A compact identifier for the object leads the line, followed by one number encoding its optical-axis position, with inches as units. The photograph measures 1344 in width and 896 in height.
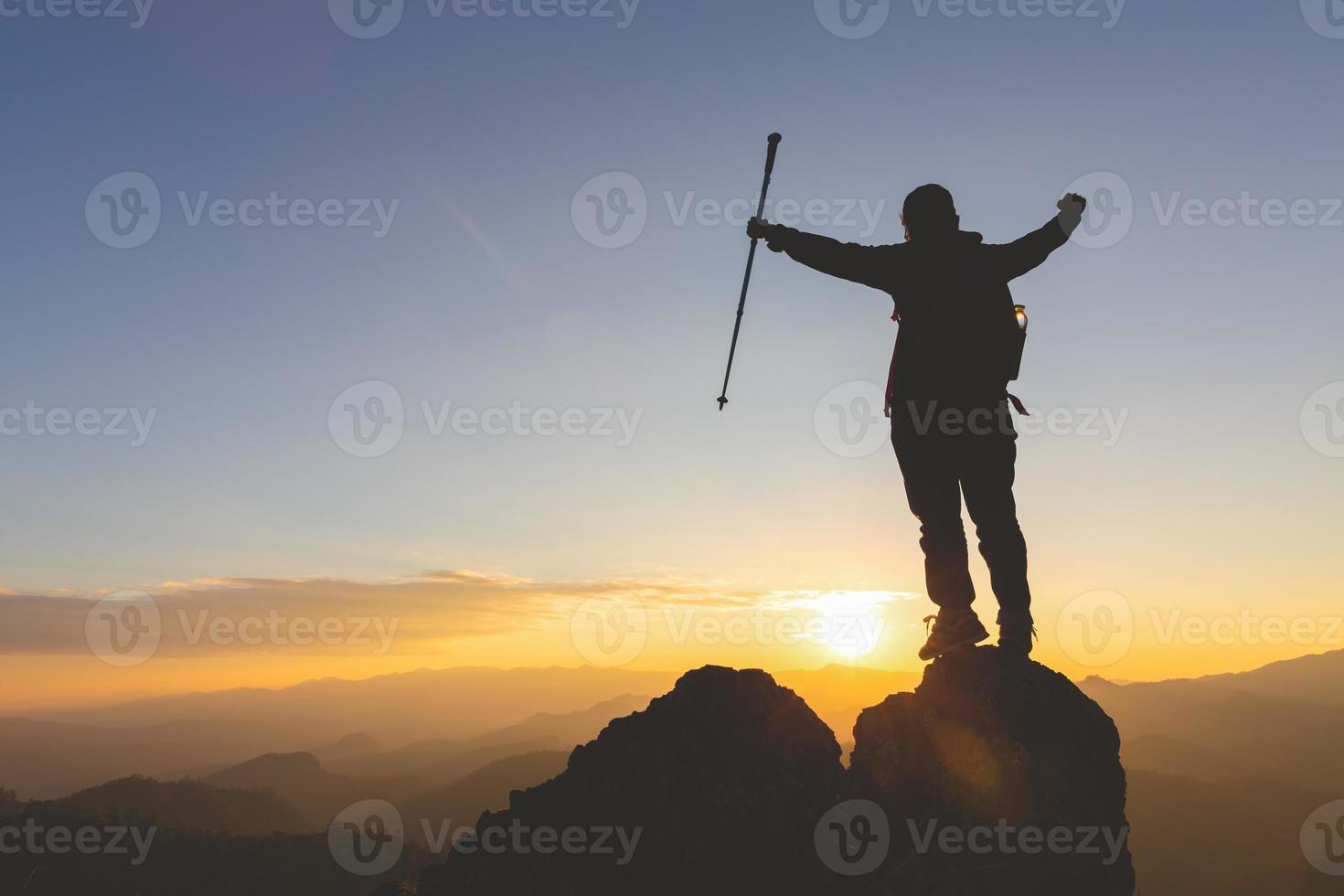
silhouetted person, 289.6
